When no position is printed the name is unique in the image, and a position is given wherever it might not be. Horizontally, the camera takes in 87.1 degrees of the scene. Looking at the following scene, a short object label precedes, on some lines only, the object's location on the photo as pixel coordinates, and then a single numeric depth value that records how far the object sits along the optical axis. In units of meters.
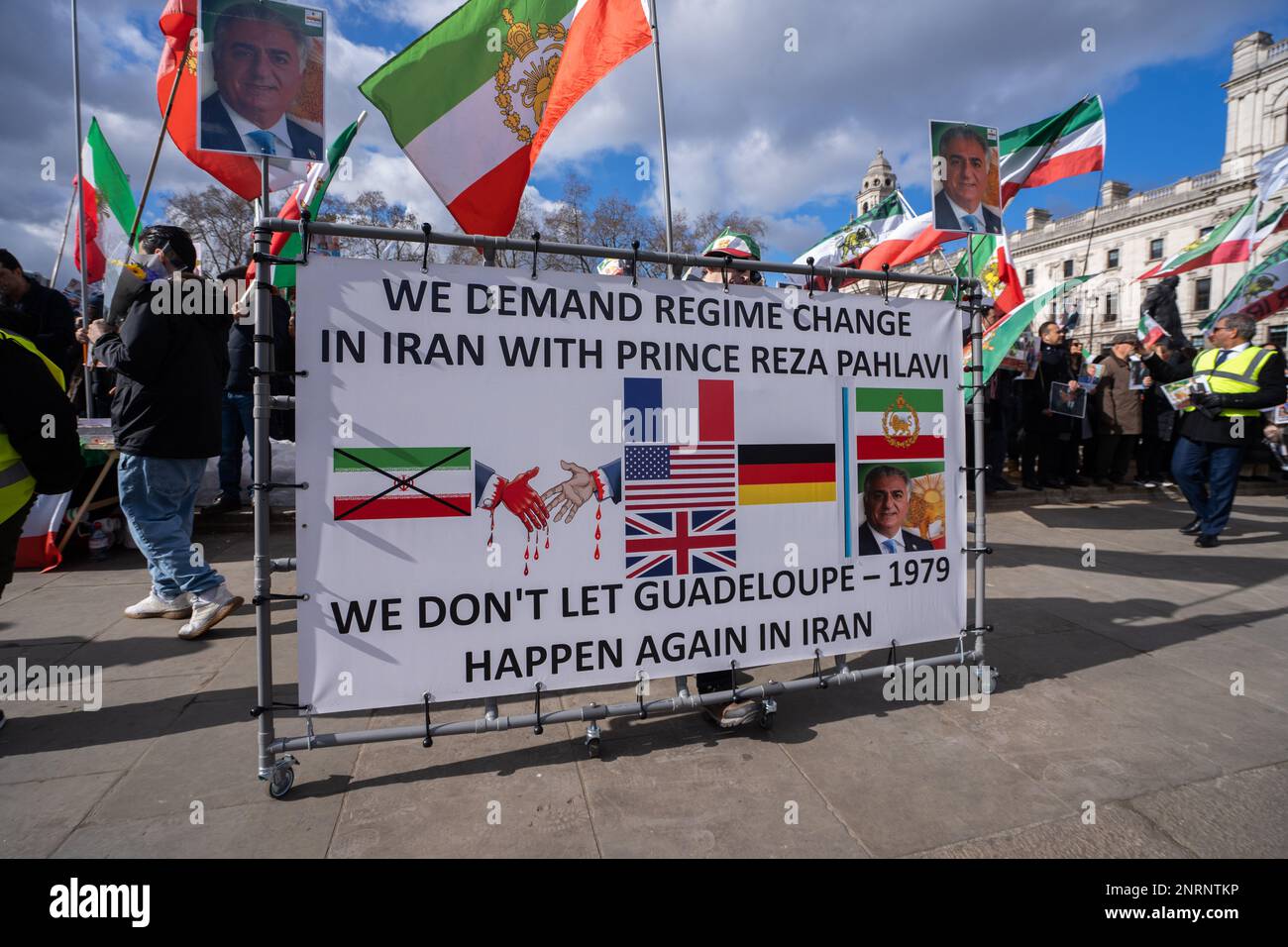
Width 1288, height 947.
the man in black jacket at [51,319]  4.99
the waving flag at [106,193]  7.10
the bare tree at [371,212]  26.70
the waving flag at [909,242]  8.56
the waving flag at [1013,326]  6.08
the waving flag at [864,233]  9.23
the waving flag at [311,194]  5.32
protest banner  2.48
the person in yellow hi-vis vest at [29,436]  2.86
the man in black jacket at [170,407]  3.74
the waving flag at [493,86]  3.86
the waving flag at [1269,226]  9.45
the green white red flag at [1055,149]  6.95
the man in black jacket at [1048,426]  9.27
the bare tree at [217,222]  28.94
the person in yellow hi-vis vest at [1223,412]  6.73
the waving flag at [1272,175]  9.23
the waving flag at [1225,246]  9.58
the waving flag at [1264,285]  9.24
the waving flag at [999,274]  7.98
